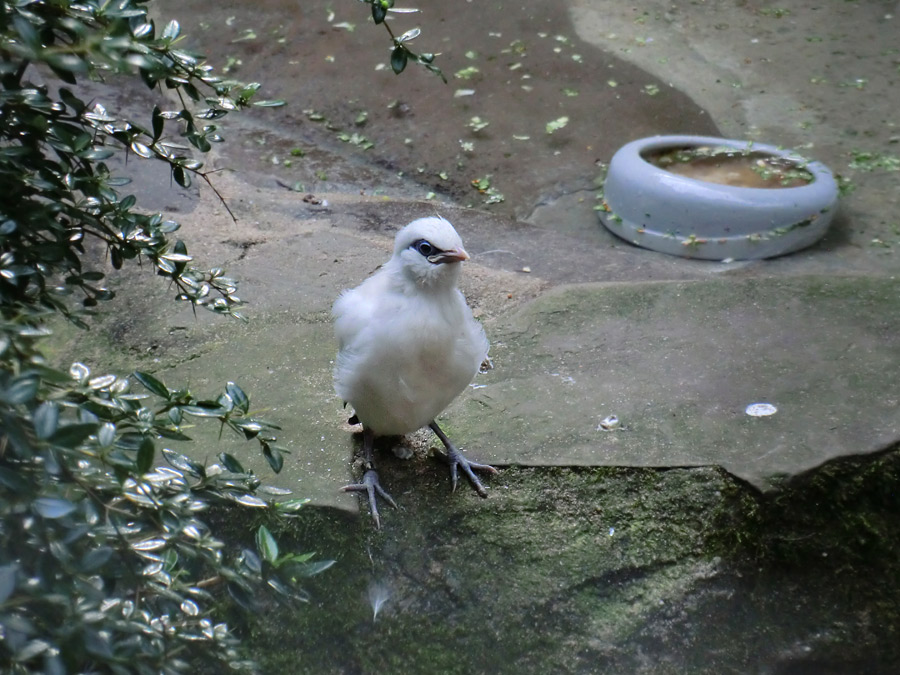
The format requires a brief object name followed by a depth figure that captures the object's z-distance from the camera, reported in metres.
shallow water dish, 5.85
